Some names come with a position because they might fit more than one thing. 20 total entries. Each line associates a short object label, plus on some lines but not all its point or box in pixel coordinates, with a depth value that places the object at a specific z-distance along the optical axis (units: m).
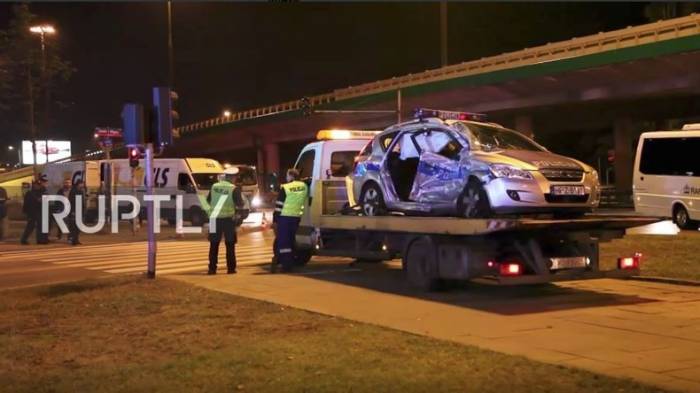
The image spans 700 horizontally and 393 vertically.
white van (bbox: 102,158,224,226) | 30.31
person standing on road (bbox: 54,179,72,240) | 24.09
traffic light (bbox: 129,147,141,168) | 24.81
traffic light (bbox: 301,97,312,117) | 37.38
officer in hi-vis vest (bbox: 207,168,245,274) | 13.85
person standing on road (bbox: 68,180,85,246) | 22.95
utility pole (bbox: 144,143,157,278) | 13.08
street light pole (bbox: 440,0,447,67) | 45.47
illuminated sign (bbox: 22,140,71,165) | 59.68
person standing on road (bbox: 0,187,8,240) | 24.39
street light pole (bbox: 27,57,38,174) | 42.06
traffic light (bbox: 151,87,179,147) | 13.02
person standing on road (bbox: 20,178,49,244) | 22.47
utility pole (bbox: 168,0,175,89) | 39.53
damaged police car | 10.08
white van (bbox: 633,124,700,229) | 21.80
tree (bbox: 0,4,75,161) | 48.31
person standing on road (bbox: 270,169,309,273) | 14.17
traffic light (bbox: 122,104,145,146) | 12.80
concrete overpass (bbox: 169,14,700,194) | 37.09
